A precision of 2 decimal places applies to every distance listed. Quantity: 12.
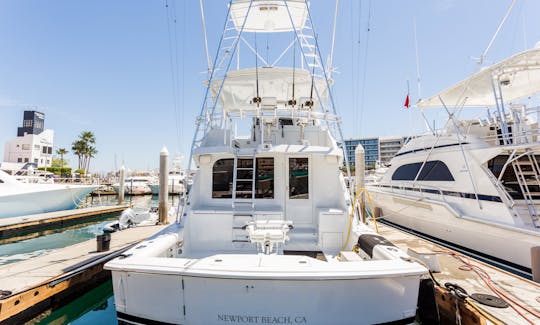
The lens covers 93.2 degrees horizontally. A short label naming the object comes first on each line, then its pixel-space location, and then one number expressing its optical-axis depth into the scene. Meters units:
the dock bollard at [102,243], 6.69
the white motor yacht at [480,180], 6.45
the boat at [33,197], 12.87
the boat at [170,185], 32.66
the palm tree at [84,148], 42.16
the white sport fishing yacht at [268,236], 2.71
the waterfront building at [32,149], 47.78
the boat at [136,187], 31.64
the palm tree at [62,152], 47.41
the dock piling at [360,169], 12.21
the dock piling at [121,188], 20.22
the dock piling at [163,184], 10.87
